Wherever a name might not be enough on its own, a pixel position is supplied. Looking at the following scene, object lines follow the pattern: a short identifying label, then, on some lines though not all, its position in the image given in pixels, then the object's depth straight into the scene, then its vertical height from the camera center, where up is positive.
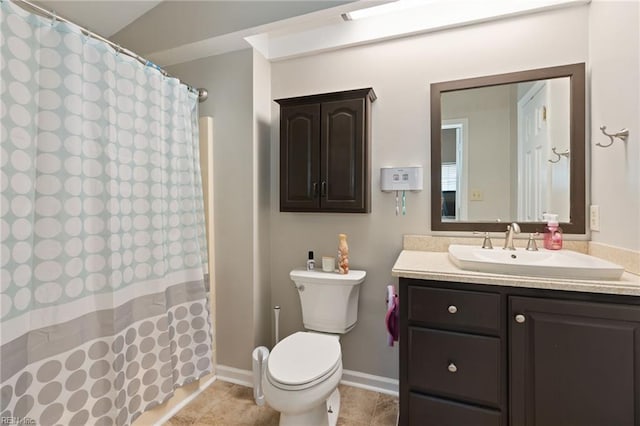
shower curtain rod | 1.18 +0.79
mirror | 1.58 +0.31
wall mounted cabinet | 1.82 +0.35
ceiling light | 1.77 +1.23
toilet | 1.31 -0.76
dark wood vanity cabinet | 1.09 -0.62
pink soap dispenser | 1.55 -0.16
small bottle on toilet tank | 1.97 -0.39
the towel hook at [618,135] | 1.26 +0.30
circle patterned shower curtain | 1.07 -0.10
